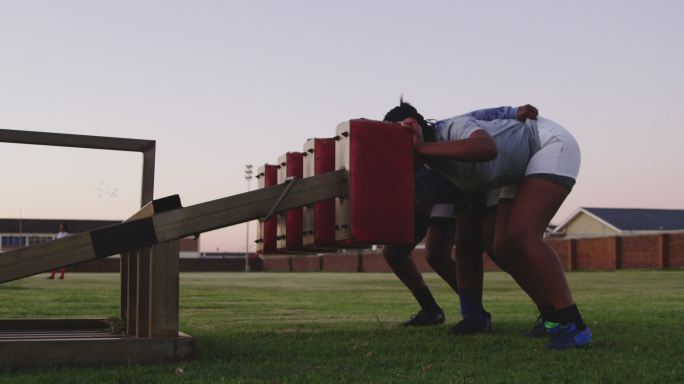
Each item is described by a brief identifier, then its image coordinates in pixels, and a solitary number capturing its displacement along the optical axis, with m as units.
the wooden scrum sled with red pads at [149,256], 3.56
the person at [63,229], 19.51
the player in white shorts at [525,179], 4.23
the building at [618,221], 63.25
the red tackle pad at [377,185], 3.93
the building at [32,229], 99.94
